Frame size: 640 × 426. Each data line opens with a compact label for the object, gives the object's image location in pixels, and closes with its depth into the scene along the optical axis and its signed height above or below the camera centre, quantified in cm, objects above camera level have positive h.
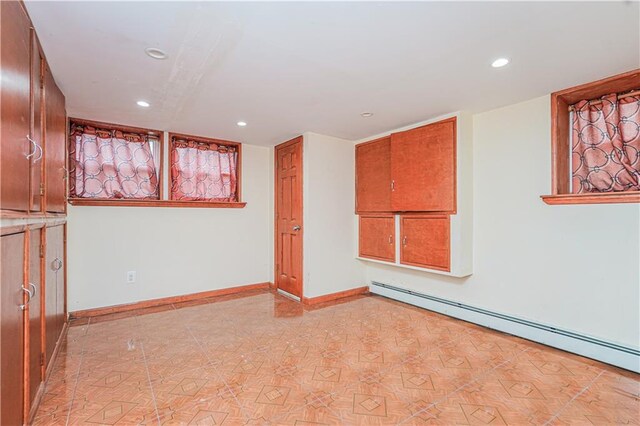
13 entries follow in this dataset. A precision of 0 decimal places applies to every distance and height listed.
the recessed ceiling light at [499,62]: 210 +105
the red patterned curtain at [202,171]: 402 +59
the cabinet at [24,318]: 132 -54
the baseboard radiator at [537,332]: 232 -107
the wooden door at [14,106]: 128 +50
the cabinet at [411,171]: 318 +50
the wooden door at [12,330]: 129 -52
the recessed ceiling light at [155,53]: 197 +106
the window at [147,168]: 343 +58
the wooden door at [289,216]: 409 -3
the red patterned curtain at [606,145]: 235 +55
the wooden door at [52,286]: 210 -53
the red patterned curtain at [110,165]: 340 +58
